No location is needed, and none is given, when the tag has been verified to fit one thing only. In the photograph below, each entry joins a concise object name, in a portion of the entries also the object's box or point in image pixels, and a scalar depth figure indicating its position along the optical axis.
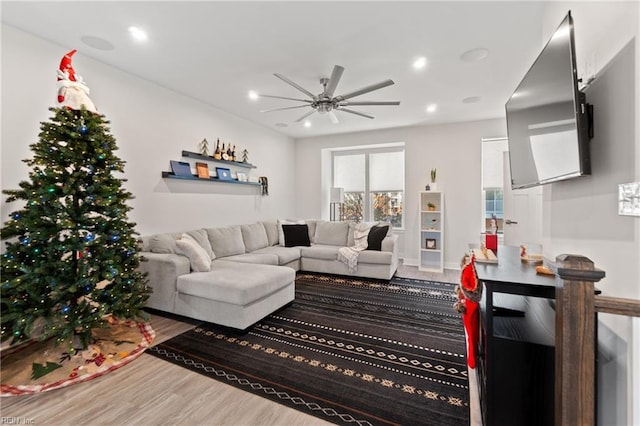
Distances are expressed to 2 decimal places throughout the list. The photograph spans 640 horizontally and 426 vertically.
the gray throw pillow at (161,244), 3.28
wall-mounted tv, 1.24
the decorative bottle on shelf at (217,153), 4.40
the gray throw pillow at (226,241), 3.98
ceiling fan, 2.68
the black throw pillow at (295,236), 5.05
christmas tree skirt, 1.88
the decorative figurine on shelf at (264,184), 5.48
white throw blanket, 4.46
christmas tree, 2.04
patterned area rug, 1.71
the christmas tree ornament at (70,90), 2.23
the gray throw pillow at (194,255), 3.01
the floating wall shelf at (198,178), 3.69
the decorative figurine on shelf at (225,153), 4.57
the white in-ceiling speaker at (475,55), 2.75
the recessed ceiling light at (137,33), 2.45
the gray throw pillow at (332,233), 5.16
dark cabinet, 1.29
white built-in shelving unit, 5.28
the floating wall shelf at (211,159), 3.98
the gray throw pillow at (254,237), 4.57
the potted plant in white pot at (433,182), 5.26
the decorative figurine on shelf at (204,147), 4.23
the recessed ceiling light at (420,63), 2.94
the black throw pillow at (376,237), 4.55
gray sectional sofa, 2.65
